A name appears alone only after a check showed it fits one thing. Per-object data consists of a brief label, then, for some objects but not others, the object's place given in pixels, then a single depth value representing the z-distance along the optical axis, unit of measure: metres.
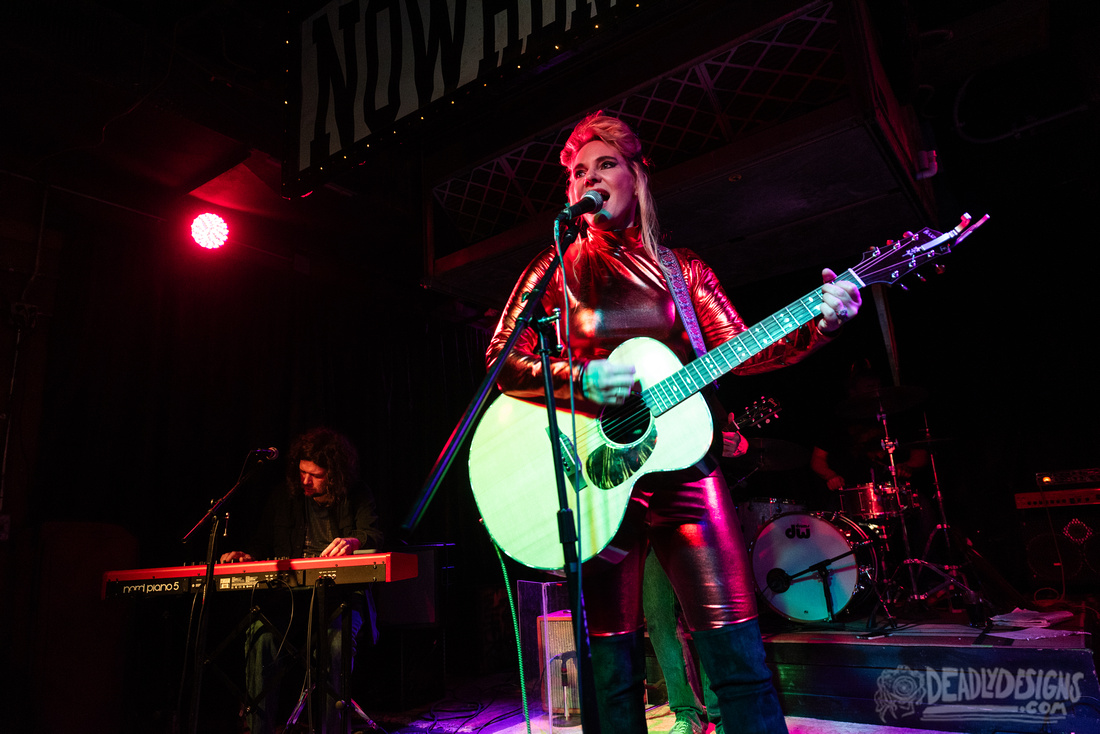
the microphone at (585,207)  1.85
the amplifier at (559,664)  4.04
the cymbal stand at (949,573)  3.79
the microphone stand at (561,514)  1.39
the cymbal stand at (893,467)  4.80
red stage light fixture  4.96
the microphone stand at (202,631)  2.90
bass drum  4.50
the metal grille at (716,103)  3.27
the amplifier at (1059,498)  5.14
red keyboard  3.36
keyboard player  4.59
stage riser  2.92
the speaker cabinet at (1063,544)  5.14
